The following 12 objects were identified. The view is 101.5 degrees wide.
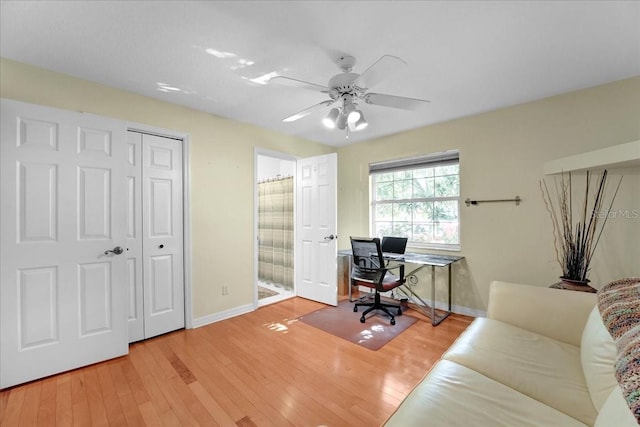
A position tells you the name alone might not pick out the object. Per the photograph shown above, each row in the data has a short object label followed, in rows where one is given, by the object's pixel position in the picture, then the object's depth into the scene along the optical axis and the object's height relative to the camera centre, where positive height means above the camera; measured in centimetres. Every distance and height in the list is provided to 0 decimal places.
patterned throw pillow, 69 -43
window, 346 +20
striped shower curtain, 430 -30
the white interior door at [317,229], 360 -23
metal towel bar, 290 +15
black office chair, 292 -66
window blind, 341 +73
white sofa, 102 -79
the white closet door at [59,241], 191 -21
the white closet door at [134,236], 257 -22
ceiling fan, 178 +94
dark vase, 216 -62
